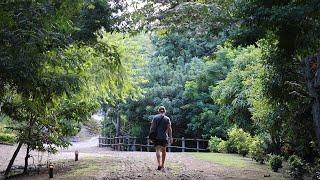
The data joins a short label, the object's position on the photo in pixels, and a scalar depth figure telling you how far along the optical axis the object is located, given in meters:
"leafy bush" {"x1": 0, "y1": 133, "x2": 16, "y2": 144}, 31.12
